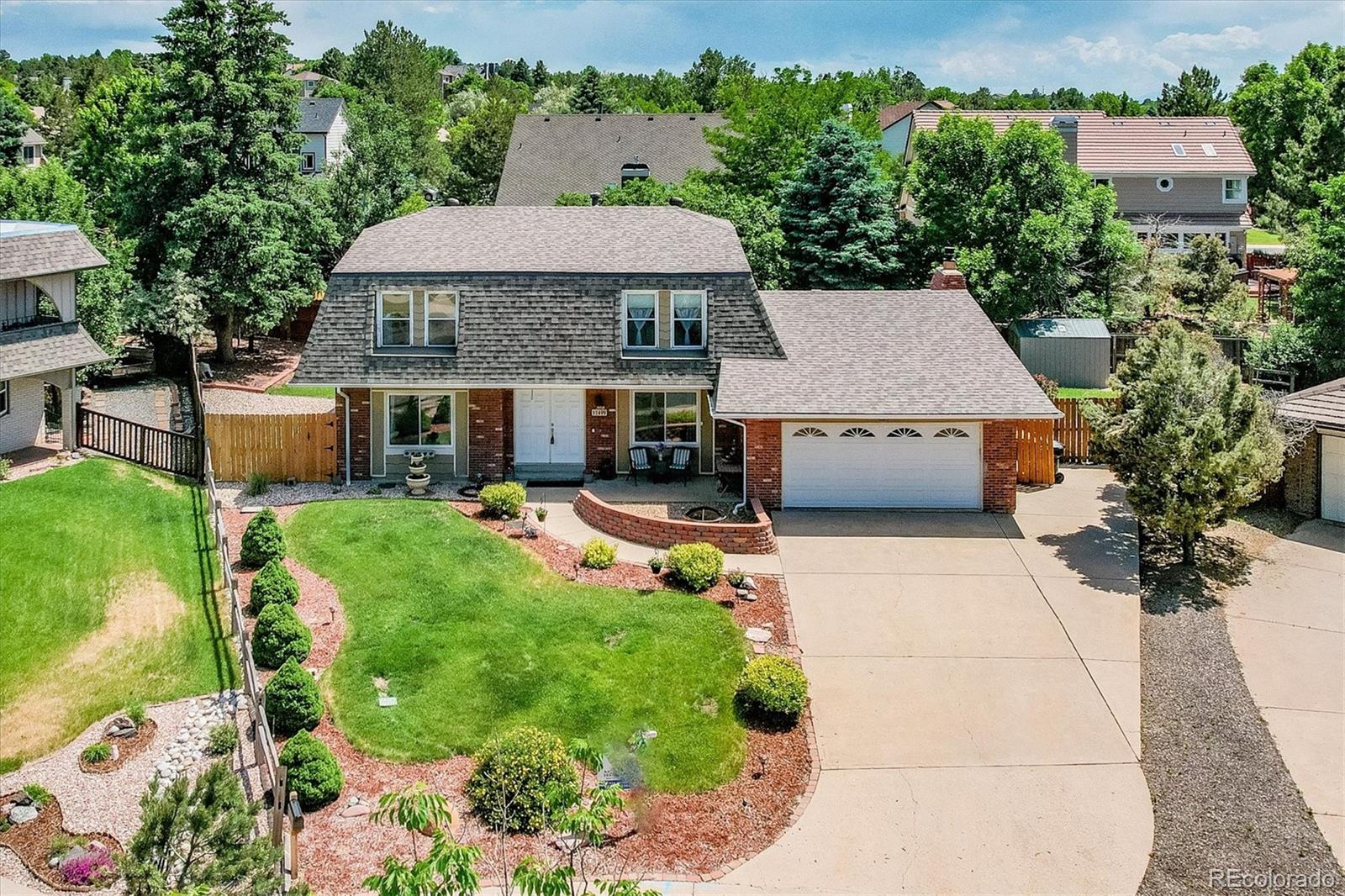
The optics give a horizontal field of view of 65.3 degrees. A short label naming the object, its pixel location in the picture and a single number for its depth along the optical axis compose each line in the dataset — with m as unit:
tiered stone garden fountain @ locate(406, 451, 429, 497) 22.62
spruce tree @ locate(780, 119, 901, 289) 33.41
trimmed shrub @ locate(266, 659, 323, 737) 12.81
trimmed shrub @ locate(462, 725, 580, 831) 11.05
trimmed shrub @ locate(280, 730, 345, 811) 11.39
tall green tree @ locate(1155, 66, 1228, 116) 71.19
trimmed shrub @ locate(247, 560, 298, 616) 15.85
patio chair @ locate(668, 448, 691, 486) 23.11
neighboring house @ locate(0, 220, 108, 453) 21.33
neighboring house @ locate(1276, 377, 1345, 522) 20.59
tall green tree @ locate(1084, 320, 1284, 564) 17.77
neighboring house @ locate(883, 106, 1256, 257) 47.91
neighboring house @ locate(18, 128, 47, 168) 74.31
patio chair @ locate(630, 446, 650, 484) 23.36
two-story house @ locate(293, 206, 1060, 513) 21.53
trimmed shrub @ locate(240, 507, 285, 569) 17.75
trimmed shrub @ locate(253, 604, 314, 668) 14.47
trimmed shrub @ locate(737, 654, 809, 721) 13.11
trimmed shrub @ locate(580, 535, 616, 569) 18.30
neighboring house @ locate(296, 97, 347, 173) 59.88
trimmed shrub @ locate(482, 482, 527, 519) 20.61
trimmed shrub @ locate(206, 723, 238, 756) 12.73
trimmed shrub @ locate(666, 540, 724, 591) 17.23
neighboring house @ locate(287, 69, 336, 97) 101.50
